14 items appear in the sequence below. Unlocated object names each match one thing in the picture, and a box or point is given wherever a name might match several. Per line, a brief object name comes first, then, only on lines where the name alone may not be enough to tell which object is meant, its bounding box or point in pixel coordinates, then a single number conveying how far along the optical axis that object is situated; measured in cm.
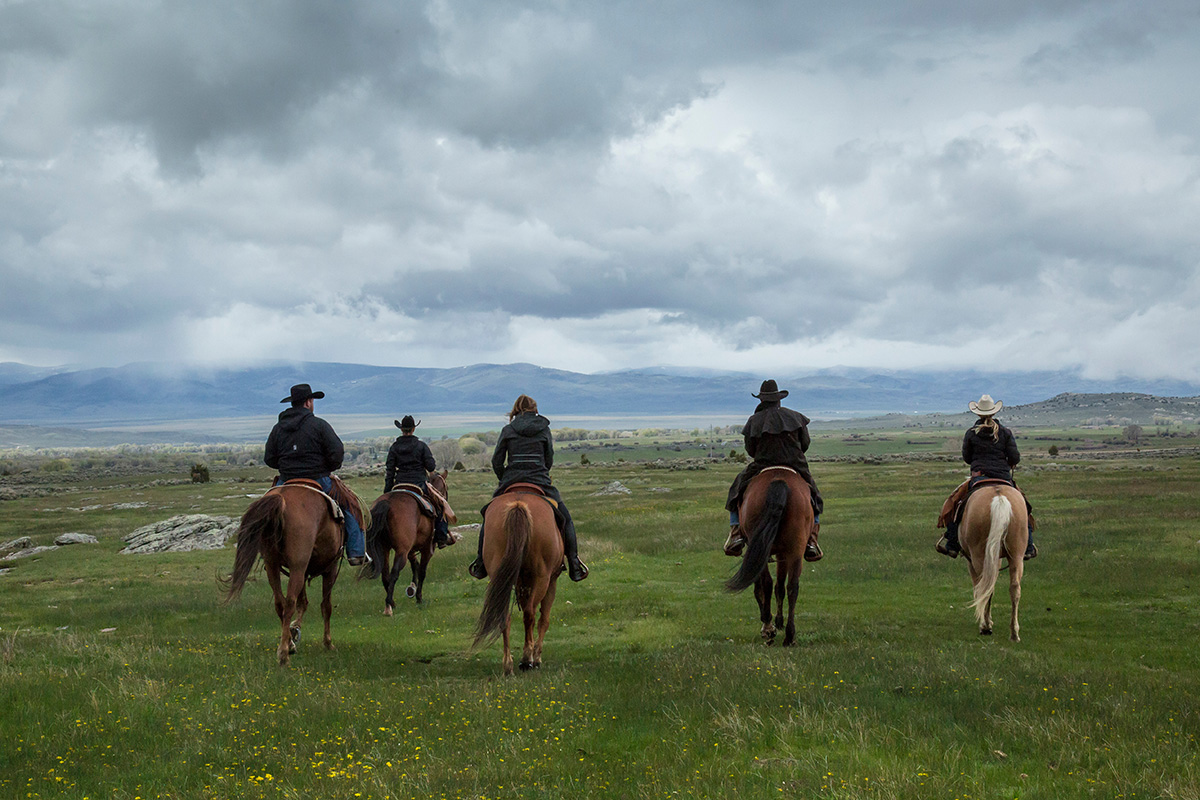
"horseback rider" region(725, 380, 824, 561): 1383
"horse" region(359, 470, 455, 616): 1770
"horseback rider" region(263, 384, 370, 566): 1353
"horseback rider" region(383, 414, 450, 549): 1847
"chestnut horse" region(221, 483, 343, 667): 1256
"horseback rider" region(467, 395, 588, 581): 1282
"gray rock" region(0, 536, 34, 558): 3499
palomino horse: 1392
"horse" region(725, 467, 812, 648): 1304
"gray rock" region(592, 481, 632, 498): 5328
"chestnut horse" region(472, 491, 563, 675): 1150
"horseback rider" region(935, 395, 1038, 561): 1500
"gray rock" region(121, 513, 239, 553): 3388
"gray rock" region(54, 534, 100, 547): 3588
